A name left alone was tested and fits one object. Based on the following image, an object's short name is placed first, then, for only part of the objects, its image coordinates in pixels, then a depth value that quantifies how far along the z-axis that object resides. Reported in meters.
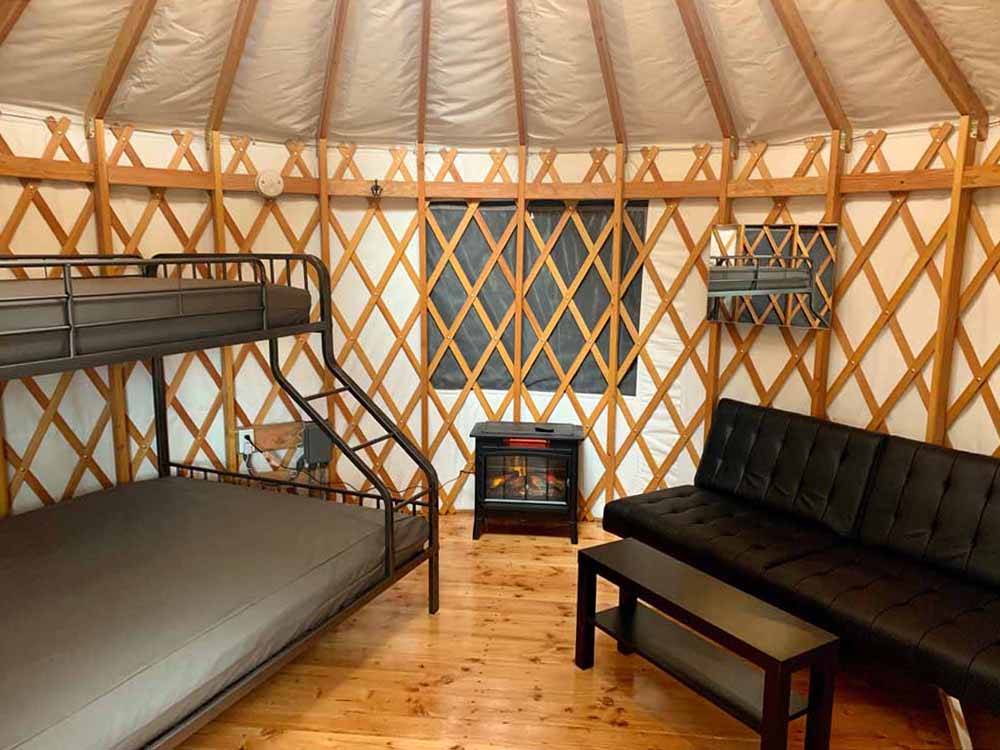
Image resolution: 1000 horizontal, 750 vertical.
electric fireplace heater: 4.16
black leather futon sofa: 2.36
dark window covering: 4.38
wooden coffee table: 2.16
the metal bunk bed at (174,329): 2.00
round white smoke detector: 4.00
